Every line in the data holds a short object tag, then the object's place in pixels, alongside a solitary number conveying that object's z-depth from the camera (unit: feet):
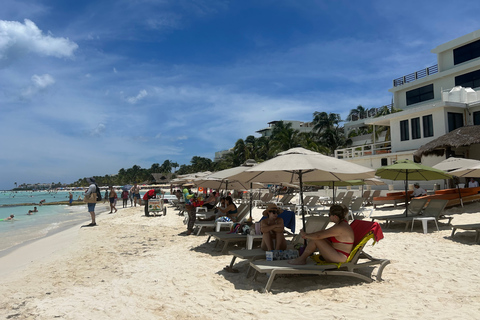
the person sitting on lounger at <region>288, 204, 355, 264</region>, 15.38
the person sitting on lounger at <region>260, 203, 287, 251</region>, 18.53
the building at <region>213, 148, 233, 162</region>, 275.92
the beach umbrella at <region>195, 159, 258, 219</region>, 38.04
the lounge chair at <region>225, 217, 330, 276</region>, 17.29
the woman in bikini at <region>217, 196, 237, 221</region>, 29.73
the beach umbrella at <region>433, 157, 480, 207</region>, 42.45
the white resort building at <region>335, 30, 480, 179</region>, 70.74
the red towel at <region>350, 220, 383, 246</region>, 15.68
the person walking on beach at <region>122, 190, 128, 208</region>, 80.43
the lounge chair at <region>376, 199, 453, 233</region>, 29.73
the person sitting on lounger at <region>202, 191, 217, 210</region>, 41.98
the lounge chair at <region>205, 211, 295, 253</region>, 22.65
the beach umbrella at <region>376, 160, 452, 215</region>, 33.71
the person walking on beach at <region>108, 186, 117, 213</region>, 66.93
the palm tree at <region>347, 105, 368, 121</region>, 164.68
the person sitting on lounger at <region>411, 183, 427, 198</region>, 47.41
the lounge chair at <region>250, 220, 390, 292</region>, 14.83
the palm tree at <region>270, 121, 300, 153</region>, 133.90
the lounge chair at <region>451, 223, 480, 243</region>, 24.34
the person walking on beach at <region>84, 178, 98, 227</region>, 40.19
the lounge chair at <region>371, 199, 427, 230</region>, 31.42
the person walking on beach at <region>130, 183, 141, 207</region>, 77.67
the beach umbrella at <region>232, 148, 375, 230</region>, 17.08
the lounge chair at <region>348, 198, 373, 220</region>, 39.91
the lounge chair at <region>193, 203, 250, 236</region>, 28.19
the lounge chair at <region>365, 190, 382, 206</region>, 53.96
